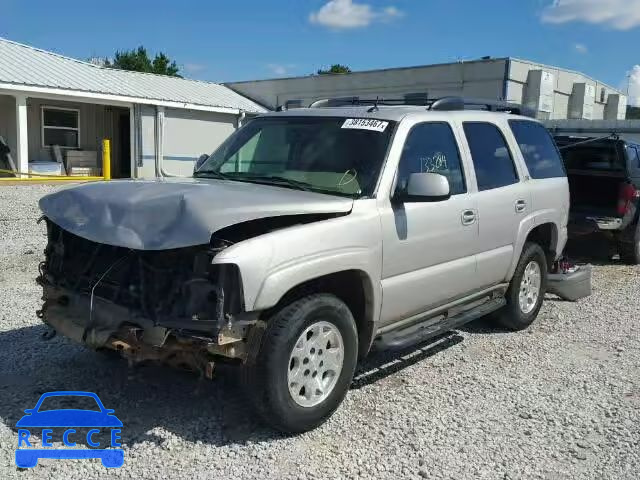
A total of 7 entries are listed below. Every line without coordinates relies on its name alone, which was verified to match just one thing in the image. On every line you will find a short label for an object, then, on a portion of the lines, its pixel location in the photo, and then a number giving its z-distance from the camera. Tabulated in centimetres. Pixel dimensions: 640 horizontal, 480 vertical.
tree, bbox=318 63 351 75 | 6549
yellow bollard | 1892
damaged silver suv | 342
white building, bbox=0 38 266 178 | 1853
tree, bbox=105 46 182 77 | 5278
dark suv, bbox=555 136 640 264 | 933
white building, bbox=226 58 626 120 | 2450
